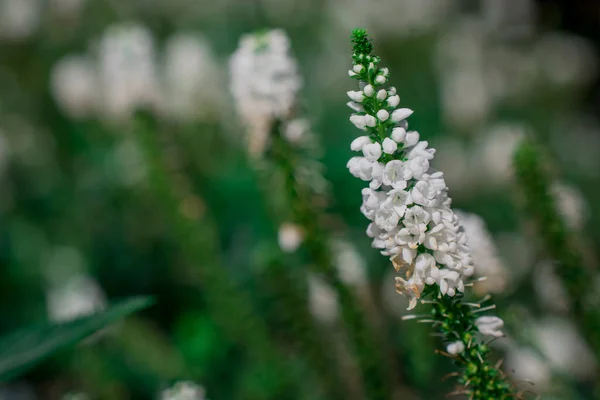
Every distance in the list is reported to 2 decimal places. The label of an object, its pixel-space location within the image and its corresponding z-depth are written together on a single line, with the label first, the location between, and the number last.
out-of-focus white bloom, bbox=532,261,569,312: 2.21
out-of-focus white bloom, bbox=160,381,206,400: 1.62
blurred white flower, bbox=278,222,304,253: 2.28
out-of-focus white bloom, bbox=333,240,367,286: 2.75
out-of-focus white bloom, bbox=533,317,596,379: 2.95
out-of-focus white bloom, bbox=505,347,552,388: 2.56
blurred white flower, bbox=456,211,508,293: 2.08
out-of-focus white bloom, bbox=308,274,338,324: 3.01
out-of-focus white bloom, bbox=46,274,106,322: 3.24
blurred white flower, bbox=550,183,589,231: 2.33
